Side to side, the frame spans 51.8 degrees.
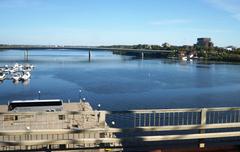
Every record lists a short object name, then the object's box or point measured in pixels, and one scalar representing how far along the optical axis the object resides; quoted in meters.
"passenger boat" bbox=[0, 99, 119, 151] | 3.36
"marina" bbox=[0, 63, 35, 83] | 45.84
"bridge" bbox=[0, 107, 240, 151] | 3.36
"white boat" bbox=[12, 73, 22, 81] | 45.65
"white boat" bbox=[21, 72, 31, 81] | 45.68
